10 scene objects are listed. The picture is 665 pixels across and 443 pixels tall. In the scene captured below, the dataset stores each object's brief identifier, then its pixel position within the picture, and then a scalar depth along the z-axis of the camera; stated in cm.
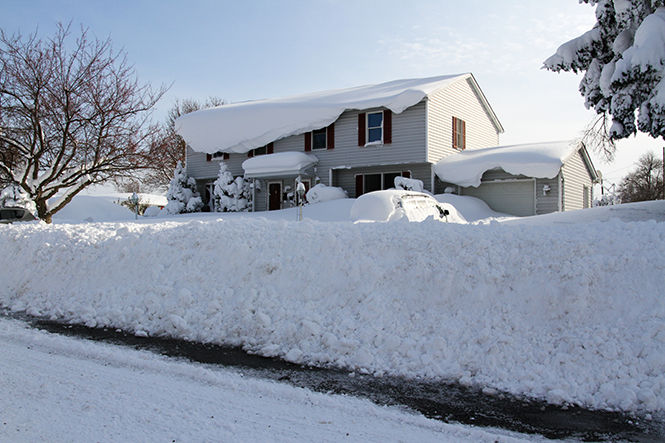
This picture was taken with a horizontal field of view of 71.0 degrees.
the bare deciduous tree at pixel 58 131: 1814
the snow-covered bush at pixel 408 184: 1989
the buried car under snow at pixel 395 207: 1199
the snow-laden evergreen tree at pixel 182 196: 2690
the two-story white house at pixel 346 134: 2150
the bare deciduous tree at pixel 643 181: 5550
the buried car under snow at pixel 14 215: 1316
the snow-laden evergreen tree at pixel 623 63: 1091
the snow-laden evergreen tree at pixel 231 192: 2511
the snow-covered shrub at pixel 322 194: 2148
